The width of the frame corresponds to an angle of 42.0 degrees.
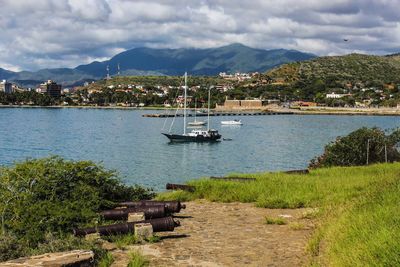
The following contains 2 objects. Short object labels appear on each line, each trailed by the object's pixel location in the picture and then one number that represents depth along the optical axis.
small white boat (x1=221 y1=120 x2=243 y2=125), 128.25
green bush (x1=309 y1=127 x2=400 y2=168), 28.09
